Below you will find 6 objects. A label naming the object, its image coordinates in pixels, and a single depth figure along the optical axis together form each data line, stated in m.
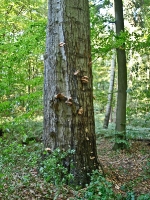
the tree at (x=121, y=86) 8.52
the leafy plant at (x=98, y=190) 3.25
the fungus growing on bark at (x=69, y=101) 3.70
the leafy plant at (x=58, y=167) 3.38
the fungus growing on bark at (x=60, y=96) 3.72
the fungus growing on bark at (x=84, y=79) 3.84
